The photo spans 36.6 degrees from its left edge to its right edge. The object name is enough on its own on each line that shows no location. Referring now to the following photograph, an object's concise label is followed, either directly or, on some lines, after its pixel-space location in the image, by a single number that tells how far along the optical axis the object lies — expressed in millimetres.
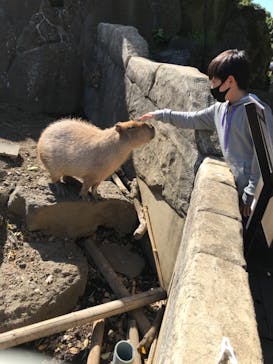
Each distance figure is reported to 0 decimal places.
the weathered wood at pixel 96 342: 3270
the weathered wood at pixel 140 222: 4229
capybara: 3984
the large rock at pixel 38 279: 3559
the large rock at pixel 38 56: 6543
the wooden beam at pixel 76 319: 3152
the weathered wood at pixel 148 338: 3410
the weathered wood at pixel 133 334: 3454
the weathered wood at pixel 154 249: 3980
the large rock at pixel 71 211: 4160
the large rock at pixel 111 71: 5309
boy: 2688
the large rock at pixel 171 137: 3393
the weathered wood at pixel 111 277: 3638
